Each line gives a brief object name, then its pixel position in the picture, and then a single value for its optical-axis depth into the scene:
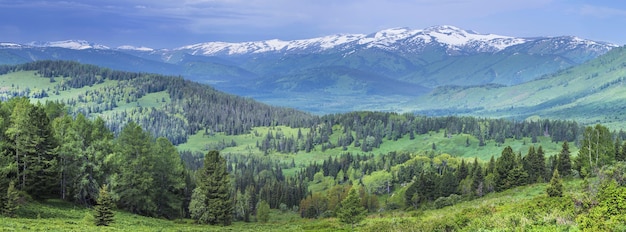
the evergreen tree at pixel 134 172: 83.50
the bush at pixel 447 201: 117.88
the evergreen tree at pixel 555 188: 74.50
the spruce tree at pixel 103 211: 58.53
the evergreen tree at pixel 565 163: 127.31
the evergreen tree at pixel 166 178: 91.75
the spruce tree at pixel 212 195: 86.25
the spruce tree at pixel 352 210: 80.56
